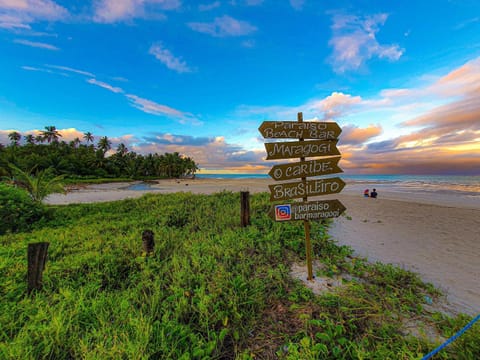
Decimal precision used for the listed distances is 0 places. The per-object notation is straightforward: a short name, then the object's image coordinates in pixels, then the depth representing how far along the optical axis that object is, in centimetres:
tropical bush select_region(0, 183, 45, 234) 660
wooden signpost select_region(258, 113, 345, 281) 346
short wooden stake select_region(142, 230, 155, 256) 434
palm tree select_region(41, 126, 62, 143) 6278
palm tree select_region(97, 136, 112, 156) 6525
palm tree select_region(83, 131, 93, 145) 7306
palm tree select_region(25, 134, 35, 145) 6069
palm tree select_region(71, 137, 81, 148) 6449
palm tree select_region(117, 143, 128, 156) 6361
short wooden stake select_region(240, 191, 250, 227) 604
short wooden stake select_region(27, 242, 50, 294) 313
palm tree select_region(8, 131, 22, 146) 6179
